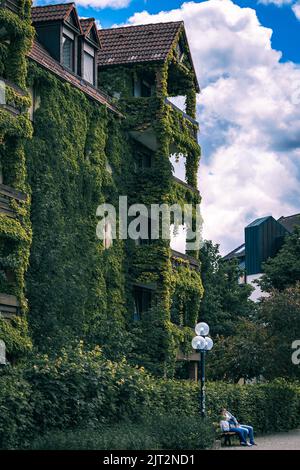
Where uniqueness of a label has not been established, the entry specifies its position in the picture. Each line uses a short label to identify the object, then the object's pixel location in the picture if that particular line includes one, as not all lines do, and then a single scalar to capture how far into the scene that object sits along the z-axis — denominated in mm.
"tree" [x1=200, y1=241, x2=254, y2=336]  55500
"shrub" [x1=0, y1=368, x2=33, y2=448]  20172
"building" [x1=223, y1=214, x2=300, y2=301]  70875
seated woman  28628
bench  28425
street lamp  28328
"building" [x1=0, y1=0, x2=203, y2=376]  29781
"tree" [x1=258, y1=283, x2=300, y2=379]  40125
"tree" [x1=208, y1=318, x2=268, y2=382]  41438
